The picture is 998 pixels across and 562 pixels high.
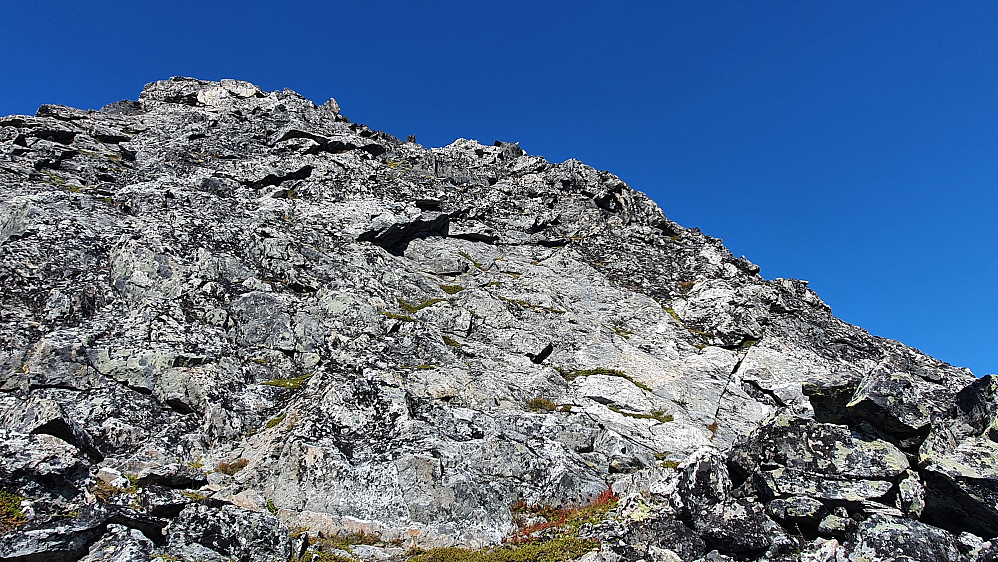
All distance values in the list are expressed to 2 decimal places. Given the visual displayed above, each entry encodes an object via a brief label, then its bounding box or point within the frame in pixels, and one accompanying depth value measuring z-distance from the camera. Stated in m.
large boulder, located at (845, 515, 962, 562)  11.97
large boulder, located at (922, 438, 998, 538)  12.10
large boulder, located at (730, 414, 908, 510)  14.02
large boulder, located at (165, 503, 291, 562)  15.27
